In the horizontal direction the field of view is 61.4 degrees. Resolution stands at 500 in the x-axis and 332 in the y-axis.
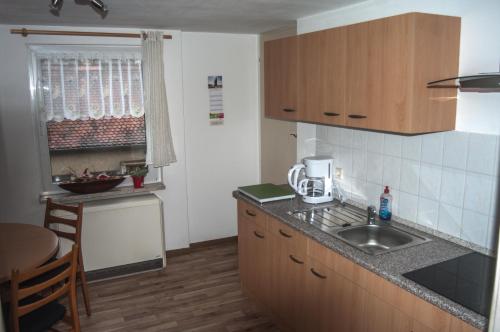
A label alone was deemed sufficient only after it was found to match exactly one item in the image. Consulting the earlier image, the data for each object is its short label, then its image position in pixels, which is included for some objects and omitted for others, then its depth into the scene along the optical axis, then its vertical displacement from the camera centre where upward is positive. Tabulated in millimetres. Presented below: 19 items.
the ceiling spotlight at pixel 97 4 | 2324 +509
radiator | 3799 -1244
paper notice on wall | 4426 -51
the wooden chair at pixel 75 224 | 3115 -946
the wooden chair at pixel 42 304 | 2018 -1055
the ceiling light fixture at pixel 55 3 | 2263 +504
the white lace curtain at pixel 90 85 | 3791 +107
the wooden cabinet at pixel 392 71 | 2088 +113
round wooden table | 2344 -909
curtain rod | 3559 +557
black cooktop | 1690 -820
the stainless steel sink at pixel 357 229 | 2437 -813
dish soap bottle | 2665 -707
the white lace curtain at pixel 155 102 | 3930 -56
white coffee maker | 3064 -631
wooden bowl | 3853 -813
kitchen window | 3791 -118
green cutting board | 3164 -755
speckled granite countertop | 1646 -815
